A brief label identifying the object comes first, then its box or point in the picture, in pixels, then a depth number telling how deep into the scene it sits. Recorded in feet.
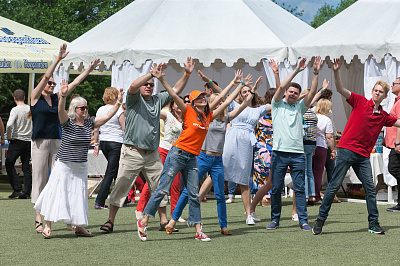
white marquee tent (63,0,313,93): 63.95
